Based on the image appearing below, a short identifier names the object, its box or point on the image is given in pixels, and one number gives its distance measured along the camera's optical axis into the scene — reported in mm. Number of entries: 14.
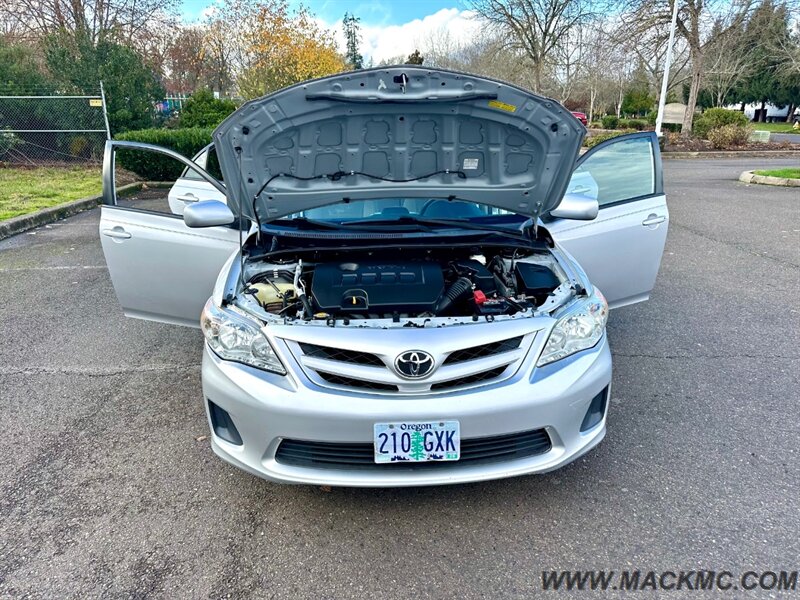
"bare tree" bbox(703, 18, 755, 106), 21422
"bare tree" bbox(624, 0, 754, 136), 20562
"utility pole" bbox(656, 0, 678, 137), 18531
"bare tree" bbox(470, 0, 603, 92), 25109
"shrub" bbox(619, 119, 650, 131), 32062
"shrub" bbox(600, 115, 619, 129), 36188
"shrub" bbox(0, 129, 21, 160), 13383
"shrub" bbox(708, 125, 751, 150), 20406
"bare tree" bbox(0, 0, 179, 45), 17500
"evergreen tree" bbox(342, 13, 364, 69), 67438
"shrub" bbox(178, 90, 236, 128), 15344
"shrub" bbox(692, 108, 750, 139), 21375
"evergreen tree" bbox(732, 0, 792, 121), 21984
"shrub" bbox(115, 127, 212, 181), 12734
